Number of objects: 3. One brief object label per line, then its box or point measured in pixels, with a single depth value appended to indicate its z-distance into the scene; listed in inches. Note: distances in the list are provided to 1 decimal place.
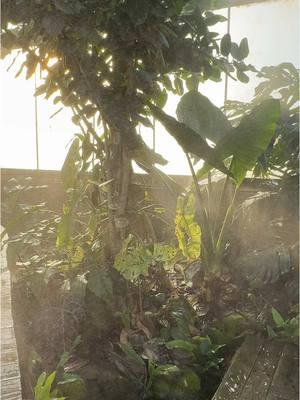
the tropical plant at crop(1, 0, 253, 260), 75.2
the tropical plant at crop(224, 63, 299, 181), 113.7
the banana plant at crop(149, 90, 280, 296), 81.4
